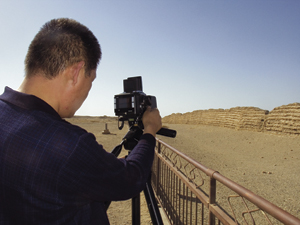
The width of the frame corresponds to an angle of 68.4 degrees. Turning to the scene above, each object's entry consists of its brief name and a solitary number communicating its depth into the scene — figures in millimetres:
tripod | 1614
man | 852
